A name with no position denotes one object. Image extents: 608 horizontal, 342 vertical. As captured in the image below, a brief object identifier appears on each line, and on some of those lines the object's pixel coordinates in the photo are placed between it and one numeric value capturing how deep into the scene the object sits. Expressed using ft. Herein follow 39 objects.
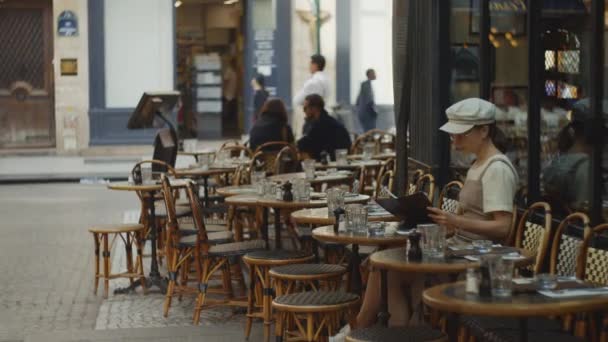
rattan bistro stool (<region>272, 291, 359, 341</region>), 33.85
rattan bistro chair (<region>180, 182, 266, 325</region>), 43.75
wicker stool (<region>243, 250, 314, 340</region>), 39.99
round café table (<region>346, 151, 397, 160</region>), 68.87
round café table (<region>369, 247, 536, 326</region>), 28.03
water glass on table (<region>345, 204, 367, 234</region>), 34.32
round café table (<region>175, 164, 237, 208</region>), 59.82
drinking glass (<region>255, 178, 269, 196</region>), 45.66
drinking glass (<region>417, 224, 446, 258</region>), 29.20
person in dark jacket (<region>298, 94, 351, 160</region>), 67.70
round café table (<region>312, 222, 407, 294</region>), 32.93
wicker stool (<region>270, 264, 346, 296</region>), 37.12
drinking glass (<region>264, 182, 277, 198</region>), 45.21
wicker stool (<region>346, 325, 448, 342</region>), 28.58
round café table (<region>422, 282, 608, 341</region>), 23.32
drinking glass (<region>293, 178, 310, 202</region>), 44.23
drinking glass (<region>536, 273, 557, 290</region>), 25.23
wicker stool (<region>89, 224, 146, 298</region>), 51.26
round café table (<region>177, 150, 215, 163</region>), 70.15
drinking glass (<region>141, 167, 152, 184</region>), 53.25
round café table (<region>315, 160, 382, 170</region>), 62.60
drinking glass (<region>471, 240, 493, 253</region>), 29.88
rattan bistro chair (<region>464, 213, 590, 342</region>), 27.32
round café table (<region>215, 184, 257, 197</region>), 48.43
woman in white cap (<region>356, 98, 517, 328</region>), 33.40
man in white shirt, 91.70
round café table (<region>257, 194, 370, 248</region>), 42.96
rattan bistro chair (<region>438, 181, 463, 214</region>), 42.39
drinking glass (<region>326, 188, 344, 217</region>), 38.68
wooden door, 127.07
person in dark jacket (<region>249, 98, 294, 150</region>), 68.94
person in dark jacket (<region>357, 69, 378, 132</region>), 124.44
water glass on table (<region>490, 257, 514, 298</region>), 24.48
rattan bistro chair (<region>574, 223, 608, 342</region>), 28.56
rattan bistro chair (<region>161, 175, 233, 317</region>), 45.59
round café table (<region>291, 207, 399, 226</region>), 38.06
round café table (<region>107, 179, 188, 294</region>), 51.52
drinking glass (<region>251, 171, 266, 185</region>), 49.45
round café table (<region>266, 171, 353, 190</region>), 54.05
